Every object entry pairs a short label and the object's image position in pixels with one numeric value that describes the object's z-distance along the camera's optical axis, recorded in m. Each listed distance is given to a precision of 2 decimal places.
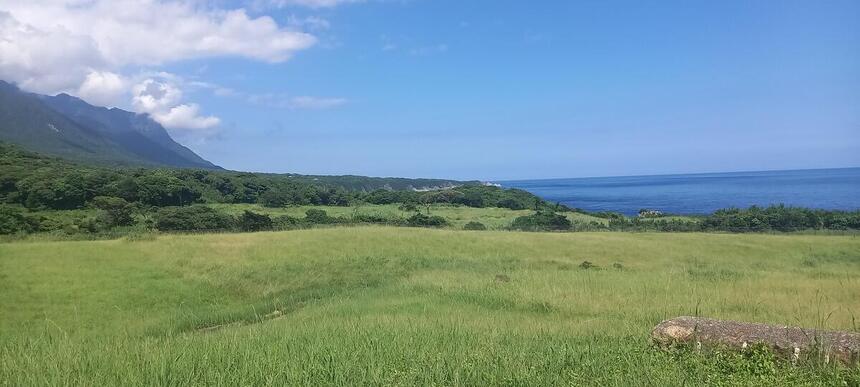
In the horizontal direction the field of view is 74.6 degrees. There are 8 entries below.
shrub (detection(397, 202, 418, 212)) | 99.65
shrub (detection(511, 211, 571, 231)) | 71.00
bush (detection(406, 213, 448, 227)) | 74.19
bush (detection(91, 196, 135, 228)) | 61.33
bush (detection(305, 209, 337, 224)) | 75.69
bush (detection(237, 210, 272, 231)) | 62.33
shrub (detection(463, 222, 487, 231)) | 66.31
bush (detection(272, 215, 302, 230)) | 68.85
